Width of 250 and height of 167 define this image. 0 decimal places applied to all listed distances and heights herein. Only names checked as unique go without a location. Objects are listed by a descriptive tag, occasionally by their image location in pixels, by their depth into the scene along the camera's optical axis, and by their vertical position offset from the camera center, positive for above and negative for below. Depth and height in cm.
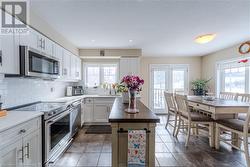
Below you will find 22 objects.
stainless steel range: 152 -70
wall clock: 290 +94
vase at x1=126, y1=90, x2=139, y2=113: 153 -22
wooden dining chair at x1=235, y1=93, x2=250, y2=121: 229 -36
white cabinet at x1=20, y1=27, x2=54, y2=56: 156 +64
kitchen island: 117 -54
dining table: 193 -45
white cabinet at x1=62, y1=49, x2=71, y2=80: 260 +42
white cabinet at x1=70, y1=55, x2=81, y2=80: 306 +46
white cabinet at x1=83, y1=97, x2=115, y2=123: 329 -77
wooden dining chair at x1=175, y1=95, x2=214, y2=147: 221 -71
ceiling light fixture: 233 +96
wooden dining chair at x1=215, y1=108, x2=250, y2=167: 167 -75
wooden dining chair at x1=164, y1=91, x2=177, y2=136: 282 -52
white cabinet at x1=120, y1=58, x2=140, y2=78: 357 +54
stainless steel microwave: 145 +28
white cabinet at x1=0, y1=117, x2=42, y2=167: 100 -65
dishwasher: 241 -80
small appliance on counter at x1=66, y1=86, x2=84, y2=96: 325 -24
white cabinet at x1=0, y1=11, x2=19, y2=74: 124 +34
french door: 453 +20
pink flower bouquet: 148 +1
